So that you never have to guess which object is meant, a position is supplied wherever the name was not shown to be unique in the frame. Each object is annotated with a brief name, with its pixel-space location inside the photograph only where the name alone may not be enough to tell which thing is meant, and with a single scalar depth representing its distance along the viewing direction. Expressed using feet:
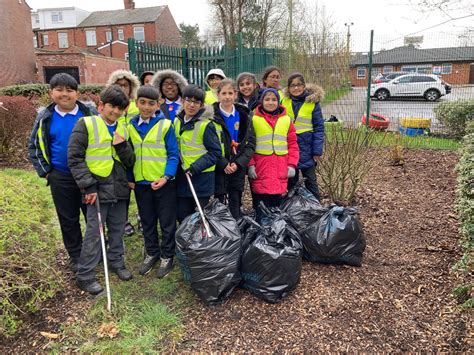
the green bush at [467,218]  8.92
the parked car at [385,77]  28.17
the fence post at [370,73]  27.34
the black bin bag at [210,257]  9.01
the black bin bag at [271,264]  9.18
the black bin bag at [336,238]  10.57
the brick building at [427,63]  28.32
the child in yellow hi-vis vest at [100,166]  9.23
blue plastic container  28.50
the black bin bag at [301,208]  11.18
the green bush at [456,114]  26.71
